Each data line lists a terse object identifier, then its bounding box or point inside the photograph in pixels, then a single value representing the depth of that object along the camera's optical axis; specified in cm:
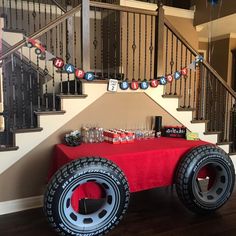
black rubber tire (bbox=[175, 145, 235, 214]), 258
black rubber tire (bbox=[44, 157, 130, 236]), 208
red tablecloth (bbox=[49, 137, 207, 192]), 243
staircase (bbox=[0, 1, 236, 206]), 272
